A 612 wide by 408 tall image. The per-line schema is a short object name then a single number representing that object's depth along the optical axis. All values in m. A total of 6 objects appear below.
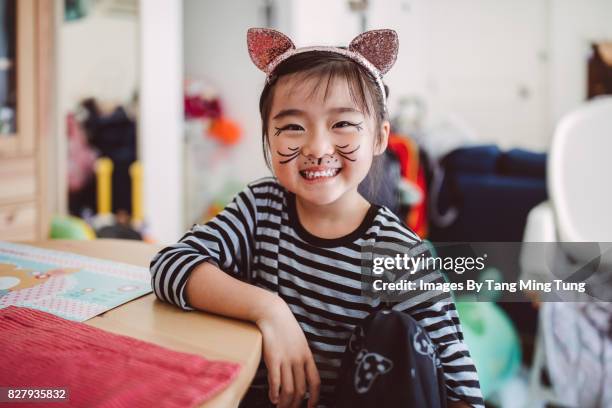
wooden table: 0.59
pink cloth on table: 0.52
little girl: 0.72
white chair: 1.95
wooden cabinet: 2.12
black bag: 0.63
